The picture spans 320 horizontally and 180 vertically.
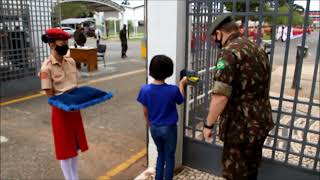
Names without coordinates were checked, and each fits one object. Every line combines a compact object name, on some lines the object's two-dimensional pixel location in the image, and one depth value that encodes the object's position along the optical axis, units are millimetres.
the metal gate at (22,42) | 6891
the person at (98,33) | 10614
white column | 3223
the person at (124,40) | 13500
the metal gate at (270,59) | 2875
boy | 2719
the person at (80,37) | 9954
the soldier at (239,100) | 2275
